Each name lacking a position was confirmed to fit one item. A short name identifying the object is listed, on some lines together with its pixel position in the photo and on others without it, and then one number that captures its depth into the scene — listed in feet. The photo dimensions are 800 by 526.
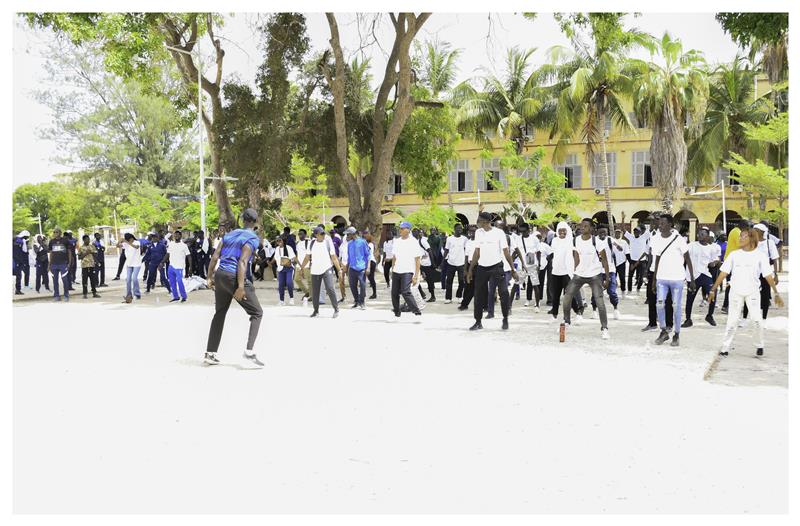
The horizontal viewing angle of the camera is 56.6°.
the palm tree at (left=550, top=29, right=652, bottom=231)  110.01
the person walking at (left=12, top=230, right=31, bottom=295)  66.54
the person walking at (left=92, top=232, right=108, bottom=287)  66.49
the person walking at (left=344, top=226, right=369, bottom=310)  47.88
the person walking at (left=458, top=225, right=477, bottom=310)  46.03
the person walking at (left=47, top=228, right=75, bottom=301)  55.93
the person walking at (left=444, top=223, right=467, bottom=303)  51.13
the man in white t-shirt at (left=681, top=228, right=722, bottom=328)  40.96
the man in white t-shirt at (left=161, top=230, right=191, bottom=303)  54.60
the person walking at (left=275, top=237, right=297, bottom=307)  51.26
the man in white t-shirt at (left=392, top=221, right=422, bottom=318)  40.45
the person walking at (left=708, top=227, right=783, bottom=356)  28.71
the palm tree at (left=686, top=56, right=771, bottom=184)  116.78
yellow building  125.08
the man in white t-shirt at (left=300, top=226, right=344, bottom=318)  41.73
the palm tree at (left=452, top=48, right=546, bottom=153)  124.67
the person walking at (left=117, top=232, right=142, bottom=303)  55.06
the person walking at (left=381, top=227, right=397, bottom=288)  55.23
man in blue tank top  26.55
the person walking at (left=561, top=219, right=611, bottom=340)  34.47
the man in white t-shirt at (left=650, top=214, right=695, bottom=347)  30.73
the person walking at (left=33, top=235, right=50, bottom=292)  65.41
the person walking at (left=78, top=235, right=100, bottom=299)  57.55
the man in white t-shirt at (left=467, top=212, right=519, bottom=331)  36.17
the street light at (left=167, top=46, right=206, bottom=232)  73.05
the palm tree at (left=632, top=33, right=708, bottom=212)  105.29
